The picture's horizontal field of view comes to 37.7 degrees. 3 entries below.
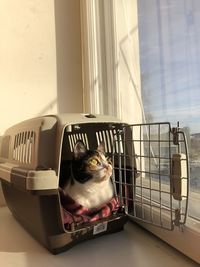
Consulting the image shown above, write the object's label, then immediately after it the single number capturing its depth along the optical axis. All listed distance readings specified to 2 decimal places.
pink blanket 0.70
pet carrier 0.63
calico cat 0.76
